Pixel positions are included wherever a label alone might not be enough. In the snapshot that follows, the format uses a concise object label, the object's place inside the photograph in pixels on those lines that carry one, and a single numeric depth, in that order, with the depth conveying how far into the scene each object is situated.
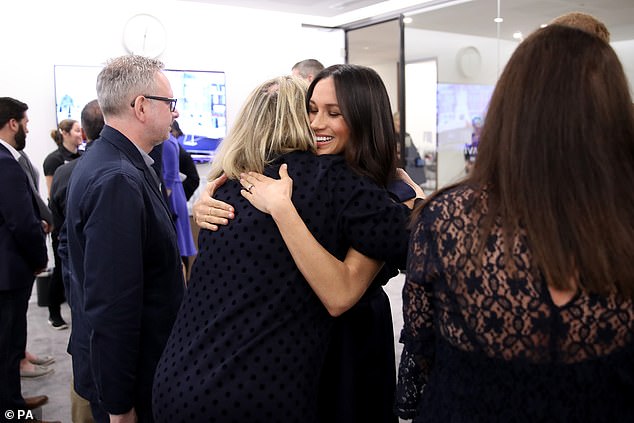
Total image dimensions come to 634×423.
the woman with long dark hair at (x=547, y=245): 0.94
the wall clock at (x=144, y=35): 5.76
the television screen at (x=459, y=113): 4.94
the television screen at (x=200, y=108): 6.02
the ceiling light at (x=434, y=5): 5.01
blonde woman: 1.21
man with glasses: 1.56
